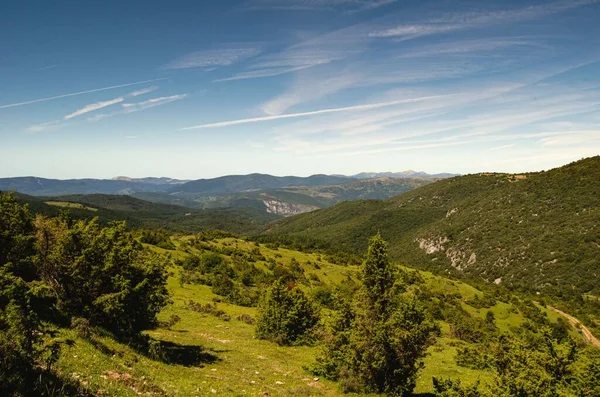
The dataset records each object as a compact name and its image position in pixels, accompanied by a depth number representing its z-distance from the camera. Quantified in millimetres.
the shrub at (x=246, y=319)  41509
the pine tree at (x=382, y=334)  19188
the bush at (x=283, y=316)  34094
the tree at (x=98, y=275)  18612
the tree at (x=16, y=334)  9914
